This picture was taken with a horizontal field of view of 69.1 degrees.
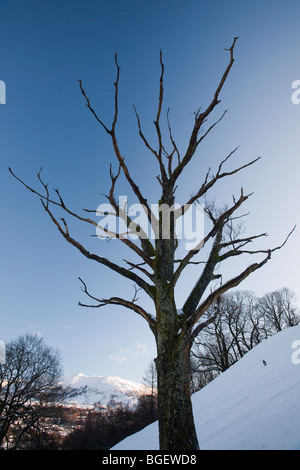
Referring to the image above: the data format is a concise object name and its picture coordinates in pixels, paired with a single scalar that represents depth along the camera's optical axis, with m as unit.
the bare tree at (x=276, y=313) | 30.30
